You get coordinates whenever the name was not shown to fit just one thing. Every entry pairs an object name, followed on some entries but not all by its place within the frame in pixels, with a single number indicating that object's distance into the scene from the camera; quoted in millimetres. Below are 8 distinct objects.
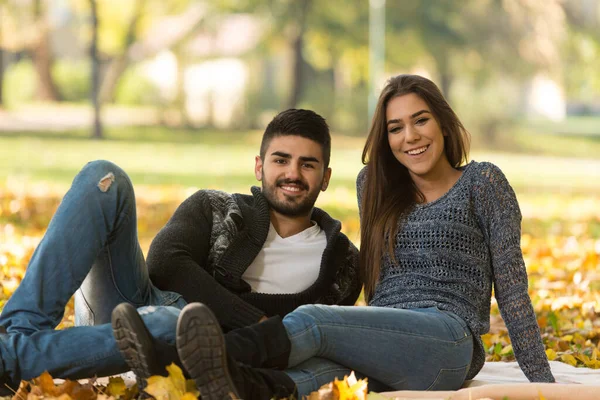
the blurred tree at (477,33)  24203
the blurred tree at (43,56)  22703
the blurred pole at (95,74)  23109
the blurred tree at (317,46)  24344
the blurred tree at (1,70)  22605
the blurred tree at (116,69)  23500
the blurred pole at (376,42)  23922
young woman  3072
